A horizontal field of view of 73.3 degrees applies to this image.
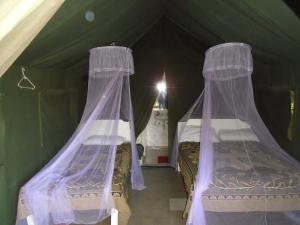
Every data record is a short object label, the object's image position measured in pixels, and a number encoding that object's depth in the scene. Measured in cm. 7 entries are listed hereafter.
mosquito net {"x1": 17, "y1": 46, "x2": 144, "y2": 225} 192
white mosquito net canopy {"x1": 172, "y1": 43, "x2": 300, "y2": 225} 192
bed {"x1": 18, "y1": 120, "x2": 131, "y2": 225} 199
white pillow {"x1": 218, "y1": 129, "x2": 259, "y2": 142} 240
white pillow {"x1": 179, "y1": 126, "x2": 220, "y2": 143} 371
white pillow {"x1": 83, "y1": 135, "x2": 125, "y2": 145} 228
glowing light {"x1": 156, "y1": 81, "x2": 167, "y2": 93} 408
